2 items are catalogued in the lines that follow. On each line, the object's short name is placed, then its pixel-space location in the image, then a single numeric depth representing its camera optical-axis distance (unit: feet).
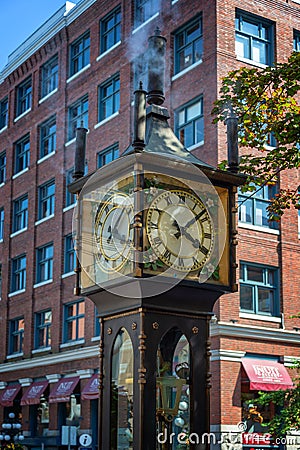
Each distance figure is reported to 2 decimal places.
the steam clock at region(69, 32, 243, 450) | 14.94
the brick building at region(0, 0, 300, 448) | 73.56
